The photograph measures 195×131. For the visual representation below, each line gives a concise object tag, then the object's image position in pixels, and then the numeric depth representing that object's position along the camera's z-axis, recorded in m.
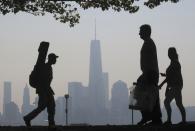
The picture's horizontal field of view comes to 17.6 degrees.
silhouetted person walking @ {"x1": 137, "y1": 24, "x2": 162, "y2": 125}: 14.35
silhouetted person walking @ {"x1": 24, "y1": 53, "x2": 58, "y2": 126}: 14.73
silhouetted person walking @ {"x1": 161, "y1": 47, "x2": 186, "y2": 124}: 15.93
